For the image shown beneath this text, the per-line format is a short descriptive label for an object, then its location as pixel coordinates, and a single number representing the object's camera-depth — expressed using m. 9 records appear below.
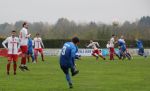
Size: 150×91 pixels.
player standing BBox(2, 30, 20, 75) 23.34
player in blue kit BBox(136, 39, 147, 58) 50.81
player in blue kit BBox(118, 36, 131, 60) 44.12
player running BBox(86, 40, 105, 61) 43.66
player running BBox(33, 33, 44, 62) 39.41
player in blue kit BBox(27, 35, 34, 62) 37.72
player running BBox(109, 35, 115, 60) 43.53
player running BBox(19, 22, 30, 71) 25.50
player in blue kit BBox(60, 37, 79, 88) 16.39
